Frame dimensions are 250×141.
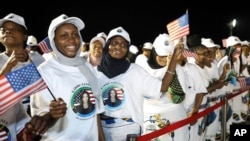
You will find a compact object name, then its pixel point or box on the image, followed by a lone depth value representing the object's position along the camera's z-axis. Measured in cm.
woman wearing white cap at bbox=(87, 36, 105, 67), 600
